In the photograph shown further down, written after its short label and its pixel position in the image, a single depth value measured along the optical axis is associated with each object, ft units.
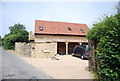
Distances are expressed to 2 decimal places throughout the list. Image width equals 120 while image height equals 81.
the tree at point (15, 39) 86.38
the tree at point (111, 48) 11.25
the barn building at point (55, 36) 48.33
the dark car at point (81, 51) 39.32
